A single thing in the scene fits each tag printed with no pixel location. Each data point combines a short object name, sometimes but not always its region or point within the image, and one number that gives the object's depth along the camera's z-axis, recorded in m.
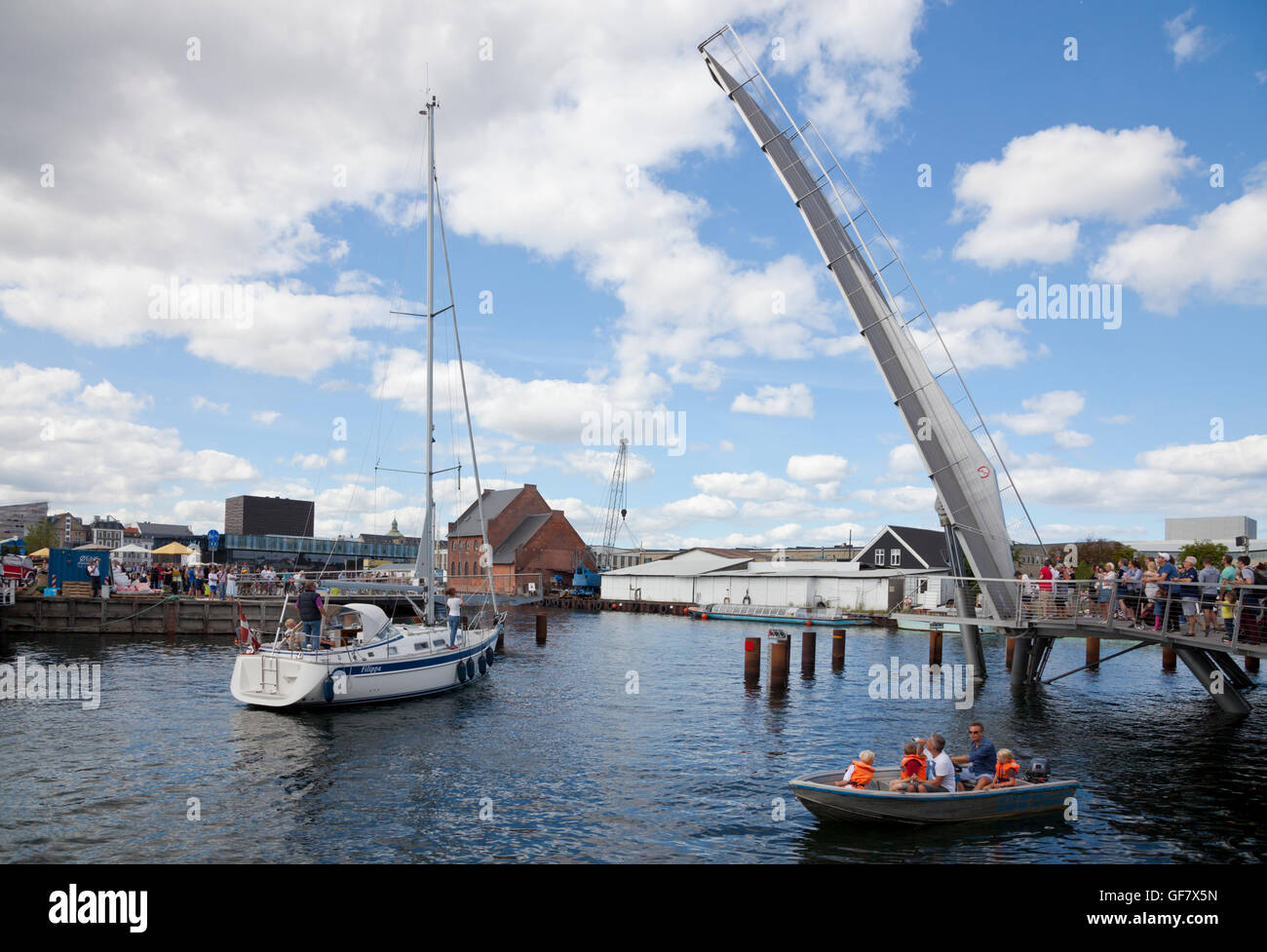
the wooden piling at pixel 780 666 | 30.69
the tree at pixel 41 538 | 129.41
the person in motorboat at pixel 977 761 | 15.84
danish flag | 25.32
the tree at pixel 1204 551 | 96.38
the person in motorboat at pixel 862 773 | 15.18
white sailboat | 24.75
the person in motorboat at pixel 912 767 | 15.32
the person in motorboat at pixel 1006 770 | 15.73
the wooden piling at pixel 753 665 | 31.86
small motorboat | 14.98
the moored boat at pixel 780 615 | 70.31
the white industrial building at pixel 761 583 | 74.44
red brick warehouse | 109.81
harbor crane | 108.06
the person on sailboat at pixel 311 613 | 25.41
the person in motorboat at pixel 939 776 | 15.17
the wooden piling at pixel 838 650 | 38.19
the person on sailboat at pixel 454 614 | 30.51
